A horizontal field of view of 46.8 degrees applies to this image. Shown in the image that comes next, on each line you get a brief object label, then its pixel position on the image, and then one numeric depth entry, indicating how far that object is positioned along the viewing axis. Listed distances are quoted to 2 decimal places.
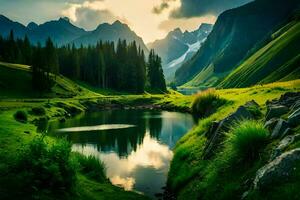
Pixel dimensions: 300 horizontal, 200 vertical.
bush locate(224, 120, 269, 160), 18.94
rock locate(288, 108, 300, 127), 19.58
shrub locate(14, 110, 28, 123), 66.86
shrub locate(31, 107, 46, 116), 80.25
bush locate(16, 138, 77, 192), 20.66
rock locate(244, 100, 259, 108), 33.96
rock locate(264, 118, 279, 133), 20.85
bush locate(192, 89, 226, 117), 68.70
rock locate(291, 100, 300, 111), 22.92
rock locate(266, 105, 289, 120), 24.03
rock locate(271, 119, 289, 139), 19.23
